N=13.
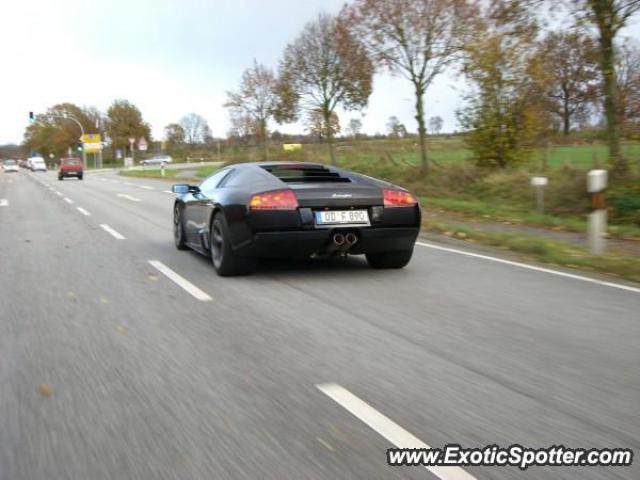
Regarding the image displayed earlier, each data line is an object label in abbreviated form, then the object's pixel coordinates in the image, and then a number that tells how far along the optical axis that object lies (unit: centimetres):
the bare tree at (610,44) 1188
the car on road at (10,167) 7769
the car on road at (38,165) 8206
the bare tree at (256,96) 3359
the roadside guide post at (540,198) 1312
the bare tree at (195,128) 11269
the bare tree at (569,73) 1298
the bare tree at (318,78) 2262
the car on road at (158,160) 8819
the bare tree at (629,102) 1274
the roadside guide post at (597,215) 827
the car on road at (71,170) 4394
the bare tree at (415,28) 1717
